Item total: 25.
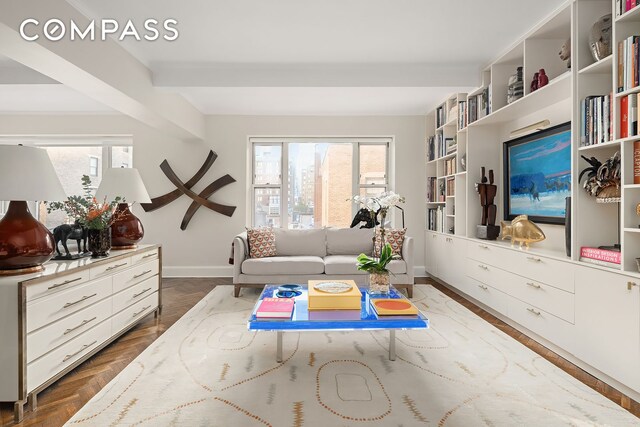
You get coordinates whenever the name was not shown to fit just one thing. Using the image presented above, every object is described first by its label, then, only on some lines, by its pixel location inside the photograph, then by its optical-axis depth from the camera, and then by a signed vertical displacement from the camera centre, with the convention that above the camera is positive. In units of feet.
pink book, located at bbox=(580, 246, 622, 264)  6.89 -0.93
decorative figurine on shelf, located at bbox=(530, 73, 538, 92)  9.75 +3.59
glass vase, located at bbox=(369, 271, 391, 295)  8.91 -1.87
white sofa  13.50 -2.27
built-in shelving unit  6.84 +2.83
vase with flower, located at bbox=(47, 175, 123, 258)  8.79 -0.24
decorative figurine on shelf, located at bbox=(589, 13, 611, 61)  7.34 +3.67
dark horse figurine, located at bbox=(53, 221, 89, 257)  8.28 -0.55
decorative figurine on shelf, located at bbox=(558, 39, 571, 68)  8.63 +3.97
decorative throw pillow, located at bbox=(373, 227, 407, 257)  13.99 -1.14
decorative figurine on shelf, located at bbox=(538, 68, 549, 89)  9.41 +3.58
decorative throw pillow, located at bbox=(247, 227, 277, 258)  14.35 -1.32
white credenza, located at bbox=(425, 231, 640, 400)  6.41 -2.23
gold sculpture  9.98 -0.62
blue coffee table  6.88 -2.23
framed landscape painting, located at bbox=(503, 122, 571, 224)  9.72 +1.11
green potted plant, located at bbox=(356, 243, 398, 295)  8.87 -1.53
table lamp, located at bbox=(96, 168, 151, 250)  10.14 +0.42
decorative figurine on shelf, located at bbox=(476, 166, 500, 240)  12.60 +0.27
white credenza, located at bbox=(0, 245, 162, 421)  5.79 -2.14
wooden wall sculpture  17.54 +0.97
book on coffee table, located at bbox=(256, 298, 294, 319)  7.19 -2.13
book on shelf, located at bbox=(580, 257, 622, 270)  6.87 -1.10
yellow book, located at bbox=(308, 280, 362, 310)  7.70 -1.98
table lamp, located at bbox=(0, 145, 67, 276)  6.20 +0.21
